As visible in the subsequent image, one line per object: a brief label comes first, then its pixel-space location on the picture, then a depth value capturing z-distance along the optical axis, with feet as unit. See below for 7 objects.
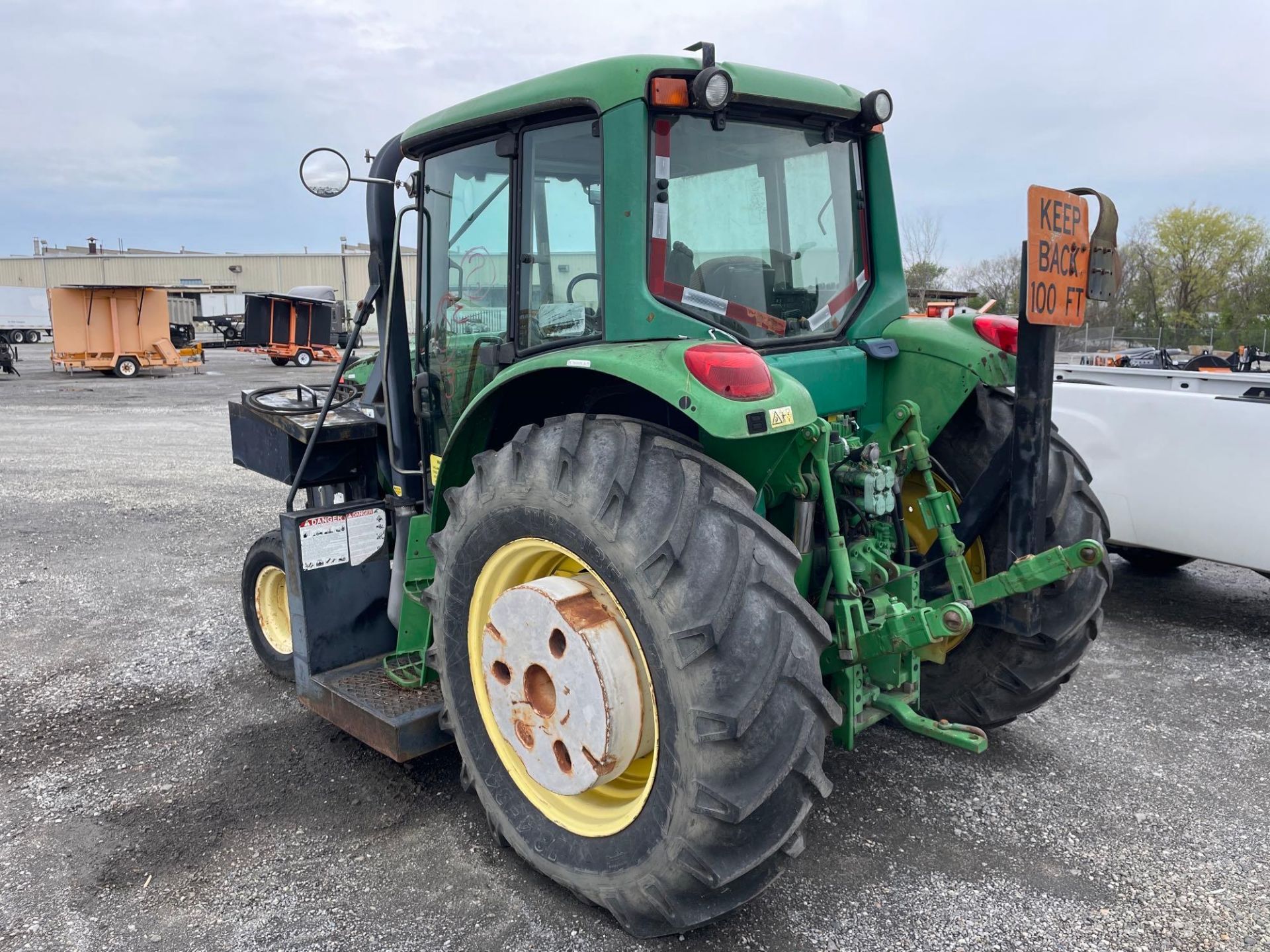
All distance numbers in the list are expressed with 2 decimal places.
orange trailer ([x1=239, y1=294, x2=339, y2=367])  85.87
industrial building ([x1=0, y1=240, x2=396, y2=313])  193.57
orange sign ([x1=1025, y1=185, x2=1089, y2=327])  8.32
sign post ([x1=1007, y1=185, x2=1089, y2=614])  8.36
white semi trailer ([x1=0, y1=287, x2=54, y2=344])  118.93
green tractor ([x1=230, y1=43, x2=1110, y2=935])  7.66
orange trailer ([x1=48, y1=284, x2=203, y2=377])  77.20
